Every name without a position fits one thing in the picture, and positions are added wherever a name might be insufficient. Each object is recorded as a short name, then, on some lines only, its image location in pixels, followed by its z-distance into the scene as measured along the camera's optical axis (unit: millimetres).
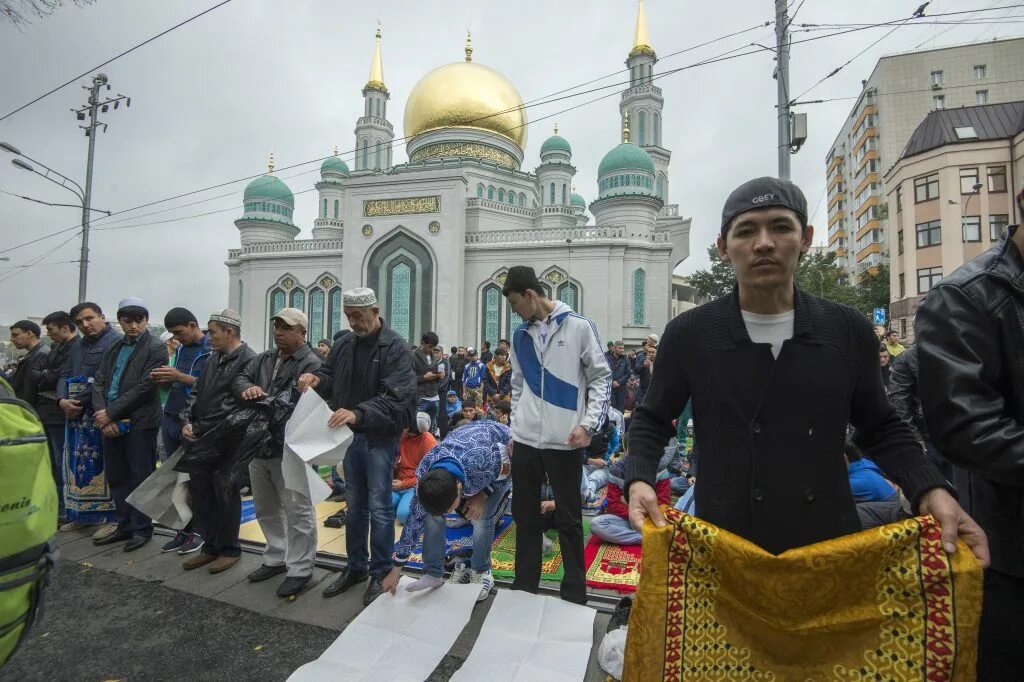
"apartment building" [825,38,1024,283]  30812
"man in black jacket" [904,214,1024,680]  1239
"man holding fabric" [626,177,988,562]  1348
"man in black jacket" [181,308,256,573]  3574
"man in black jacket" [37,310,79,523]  4656
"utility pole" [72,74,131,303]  12398
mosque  21859
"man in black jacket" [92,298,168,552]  4098
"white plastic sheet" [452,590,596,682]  2275
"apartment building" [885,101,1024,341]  21172
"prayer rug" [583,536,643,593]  3383
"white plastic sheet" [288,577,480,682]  2336
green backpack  1229
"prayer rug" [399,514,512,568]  3773
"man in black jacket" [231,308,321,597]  3330
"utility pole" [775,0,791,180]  6738
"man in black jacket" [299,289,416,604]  3215
